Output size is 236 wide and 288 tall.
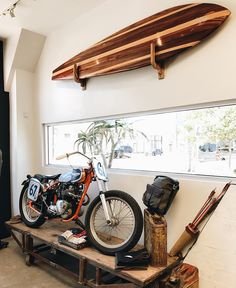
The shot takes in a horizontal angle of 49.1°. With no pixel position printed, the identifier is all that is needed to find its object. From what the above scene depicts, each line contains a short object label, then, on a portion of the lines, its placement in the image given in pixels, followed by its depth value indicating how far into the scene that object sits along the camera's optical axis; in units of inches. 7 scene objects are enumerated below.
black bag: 92.4
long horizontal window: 93.4
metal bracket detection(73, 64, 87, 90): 129.9
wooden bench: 82.5
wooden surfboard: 87.4
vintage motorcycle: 99.9
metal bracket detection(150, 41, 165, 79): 98.0
